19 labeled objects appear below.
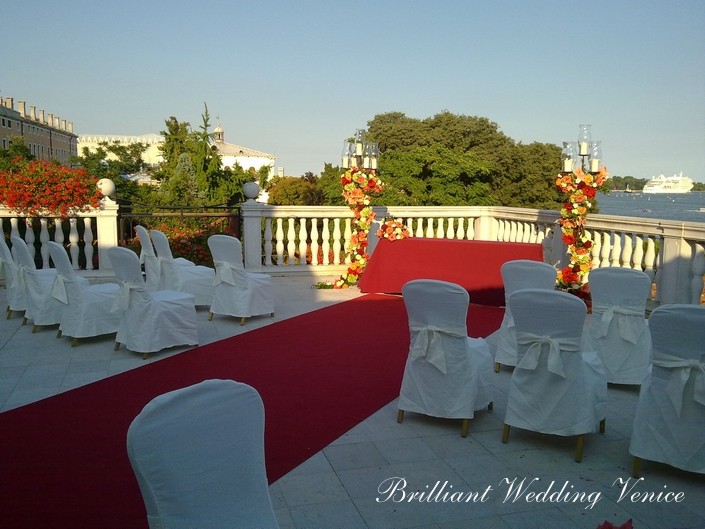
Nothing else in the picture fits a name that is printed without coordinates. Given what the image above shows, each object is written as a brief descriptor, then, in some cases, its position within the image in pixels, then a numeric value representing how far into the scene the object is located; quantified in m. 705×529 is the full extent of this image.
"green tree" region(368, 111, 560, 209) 23.75
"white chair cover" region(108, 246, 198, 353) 6.04
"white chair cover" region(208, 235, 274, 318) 7.38
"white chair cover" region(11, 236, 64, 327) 7.11
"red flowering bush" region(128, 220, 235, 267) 10.85
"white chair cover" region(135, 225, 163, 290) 7.93
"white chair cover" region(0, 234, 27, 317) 7.61
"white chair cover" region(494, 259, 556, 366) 5.54
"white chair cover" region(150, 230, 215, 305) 7.94
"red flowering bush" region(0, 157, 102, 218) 9.42
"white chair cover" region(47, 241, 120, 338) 6.48
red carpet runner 3.32
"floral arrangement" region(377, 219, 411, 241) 9.37
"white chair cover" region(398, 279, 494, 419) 4.26
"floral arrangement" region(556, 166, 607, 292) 8.28
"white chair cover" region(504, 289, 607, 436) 3.90
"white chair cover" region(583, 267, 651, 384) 5.16
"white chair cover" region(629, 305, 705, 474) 3.50
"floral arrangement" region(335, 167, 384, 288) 9.95
